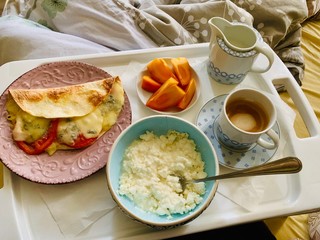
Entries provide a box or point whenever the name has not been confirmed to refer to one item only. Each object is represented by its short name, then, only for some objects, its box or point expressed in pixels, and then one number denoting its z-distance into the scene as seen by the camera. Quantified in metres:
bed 0.94
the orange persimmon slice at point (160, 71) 0.81
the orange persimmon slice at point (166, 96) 0.78
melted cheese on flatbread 0.71
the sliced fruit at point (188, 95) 0.79
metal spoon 0.58
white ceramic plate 0.80
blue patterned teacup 0.69
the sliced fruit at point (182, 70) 0.82
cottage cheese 0.62
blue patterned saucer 0.73
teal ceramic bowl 0.59
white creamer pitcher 0.76
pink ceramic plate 0.67
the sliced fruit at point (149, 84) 0.81
